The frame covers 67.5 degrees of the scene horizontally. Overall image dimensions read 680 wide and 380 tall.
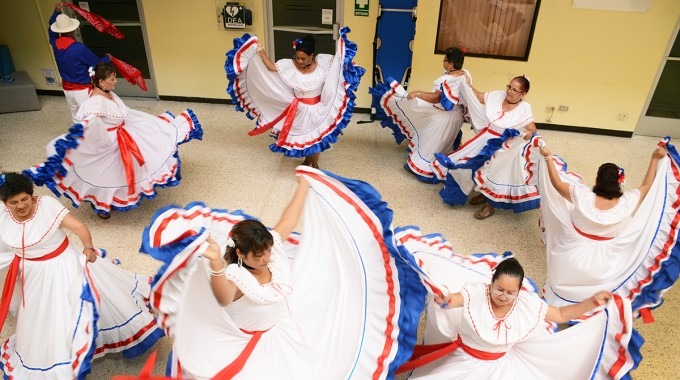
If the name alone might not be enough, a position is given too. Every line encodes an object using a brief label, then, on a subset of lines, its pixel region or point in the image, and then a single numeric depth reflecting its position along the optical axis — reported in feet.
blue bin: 19.89
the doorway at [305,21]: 18.92
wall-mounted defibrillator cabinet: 18.71
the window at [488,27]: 17.65
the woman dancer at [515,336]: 6.95
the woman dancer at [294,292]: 6.12
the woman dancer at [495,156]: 12.72
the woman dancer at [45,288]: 8.02
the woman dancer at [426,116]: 14.39
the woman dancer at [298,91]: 14.34
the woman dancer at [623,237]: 9.46
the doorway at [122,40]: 20.14
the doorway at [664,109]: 18.53
